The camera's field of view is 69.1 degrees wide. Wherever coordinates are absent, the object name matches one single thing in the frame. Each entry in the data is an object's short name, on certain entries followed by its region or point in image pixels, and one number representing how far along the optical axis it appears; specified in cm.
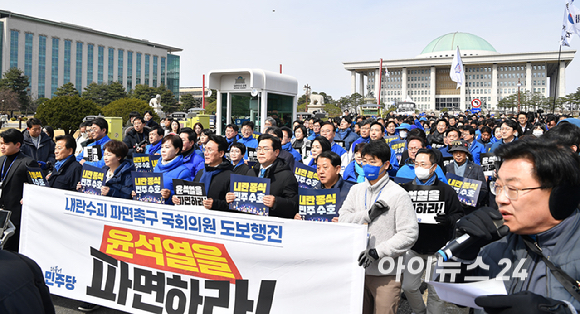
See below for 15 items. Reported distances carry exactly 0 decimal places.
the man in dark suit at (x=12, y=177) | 459
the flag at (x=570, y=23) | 1602
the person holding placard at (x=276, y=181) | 417
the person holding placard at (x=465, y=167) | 553
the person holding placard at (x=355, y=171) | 514
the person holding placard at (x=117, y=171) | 475
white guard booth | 1180
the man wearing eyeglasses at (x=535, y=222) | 155
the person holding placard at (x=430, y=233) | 346
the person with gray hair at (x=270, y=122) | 1045
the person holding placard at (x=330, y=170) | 429
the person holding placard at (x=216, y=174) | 443
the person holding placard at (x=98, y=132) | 704
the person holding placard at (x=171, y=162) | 507
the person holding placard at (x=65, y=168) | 493
